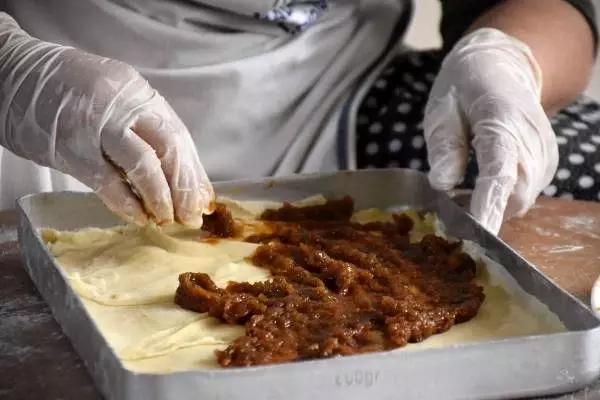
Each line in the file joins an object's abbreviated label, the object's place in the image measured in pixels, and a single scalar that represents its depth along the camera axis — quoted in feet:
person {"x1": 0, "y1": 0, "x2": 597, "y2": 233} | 4.19
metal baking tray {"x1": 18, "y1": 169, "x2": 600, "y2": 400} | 3.50
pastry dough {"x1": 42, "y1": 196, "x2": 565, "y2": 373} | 3.81
